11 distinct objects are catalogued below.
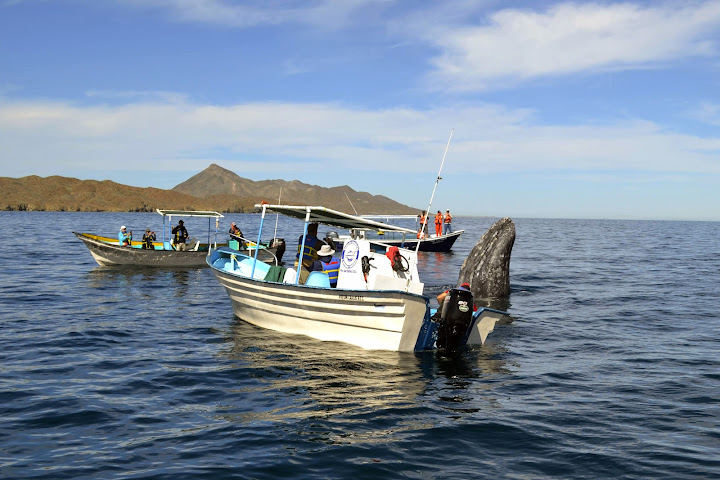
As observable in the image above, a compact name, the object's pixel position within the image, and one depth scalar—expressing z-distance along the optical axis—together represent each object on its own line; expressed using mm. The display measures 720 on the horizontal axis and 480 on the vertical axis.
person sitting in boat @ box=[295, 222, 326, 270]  15277
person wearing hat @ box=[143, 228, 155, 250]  29202
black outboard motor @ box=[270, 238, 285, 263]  26938
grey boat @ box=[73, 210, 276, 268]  28328
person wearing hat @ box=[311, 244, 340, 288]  13641
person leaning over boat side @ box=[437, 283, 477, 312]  12266
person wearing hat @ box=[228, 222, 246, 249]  29892
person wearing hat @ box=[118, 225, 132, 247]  28650
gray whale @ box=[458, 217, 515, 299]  19922
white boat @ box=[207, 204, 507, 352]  11969
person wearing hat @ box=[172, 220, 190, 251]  29297
